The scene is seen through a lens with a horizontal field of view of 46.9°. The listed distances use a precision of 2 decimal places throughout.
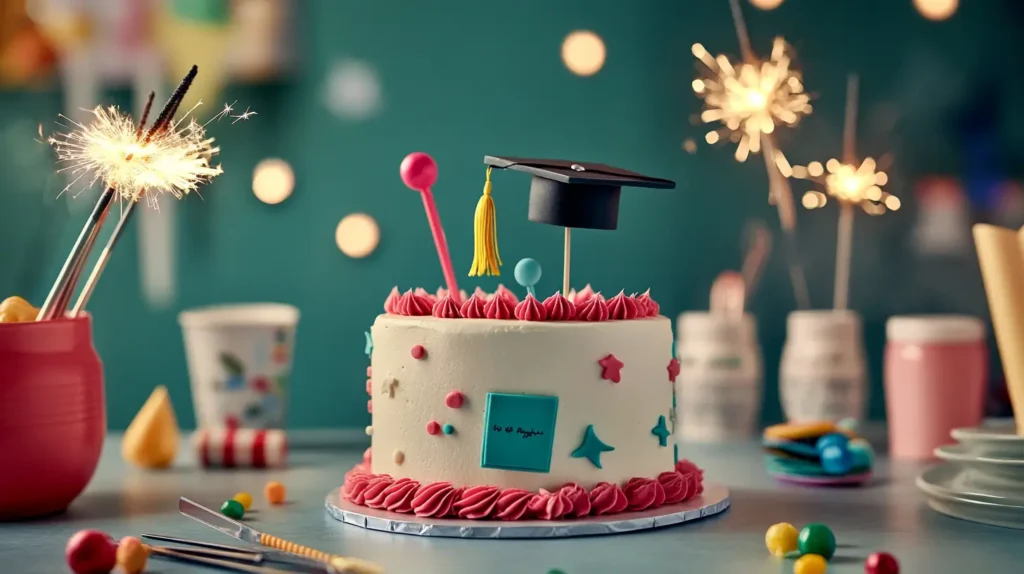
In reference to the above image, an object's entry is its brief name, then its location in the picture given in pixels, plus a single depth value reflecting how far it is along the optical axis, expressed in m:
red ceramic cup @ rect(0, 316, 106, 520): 1.96
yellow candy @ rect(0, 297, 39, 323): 2.01
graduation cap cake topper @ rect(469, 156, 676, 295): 2.04
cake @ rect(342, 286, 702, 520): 1.89
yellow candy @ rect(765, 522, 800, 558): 1.74
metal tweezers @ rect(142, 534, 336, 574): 1.64
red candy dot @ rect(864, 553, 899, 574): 1.57
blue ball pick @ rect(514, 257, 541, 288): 2.09
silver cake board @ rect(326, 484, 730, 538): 1.83
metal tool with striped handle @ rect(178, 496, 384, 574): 1.55
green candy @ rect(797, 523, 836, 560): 1.70
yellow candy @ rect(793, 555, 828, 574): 1.58
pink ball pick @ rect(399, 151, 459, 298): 2.06
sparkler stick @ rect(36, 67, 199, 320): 1.98
